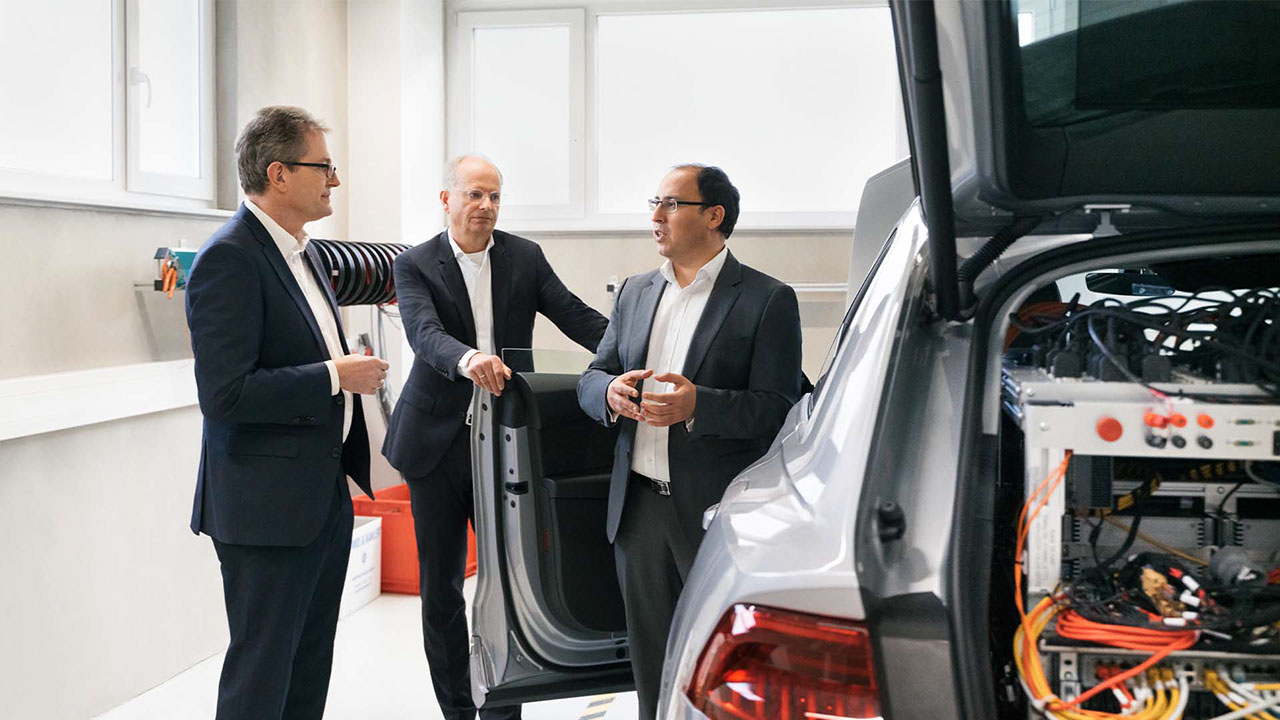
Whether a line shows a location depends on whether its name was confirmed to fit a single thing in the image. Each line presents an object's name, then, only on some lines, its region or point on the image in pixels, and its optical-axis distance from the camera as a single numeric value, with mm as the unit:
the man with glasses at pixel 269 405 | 2078
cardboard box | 3887
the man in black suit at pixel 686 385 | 2209
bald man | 2693
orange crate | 4098
